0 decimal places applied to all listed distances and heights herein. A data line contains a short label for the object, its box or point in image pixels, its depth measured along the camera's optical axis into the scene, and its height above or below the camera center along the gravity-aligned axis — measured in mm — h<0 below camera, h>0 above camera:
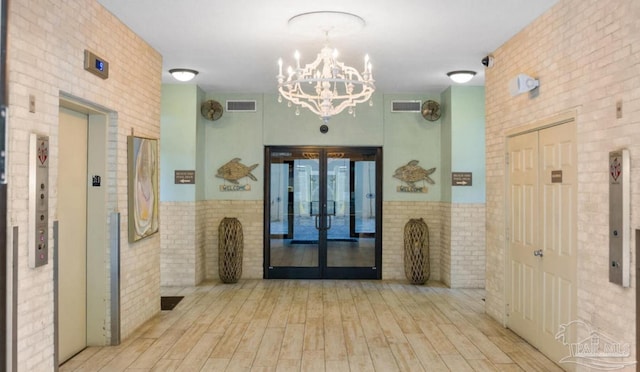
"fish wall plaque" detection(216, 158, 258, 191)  8070 +263
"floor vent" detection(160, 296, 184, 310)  6184 -1528
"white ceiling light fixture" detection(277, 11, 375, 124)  4461 +1229
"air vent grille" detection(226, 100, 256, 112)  8141 +1408
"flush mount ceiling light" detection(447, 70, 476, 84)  6637 +1591
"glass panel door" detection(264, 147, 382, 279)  8188 -327
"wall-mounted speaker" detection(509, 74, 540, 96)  4543 +1014
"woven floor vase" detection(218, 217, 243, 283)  7645 -1017
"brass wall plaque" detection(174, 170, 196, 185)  7555 +182
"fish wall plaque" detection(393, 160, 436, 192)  8086 +239
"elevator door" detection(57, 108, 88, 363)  4211 -406
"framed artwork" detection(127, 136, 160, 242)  4926 +16
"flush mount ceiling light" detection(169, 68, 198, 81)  6609 +1600
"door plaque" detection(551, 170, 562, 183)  4191 +119
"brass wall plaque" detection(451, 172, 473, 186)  7499 +162
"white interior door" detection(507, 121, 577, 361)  4070 -428
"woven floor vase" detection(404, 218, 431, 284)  7656 -1039
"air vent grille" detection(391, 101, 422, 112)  8156 +1418
